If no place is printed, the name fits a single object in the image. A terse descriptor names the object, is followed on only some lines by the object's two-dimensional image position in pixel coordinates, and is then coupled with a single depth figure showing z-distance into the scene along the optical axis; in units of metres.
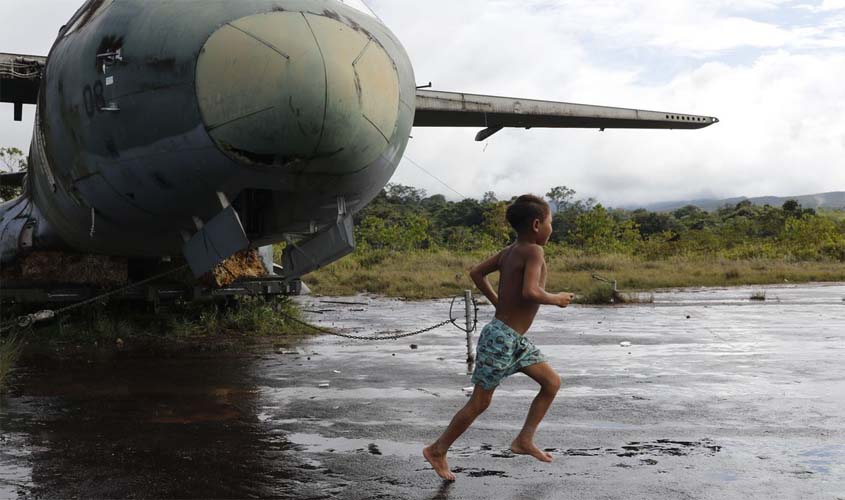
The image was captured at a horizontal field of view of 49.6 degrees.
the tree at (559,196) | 63.40
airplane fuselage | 5.80
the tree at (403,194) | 70.38
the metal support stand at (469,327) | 9.59
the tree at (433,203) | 71.37
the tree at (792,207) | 55.05
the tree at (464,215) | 62.56
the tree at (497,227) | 47.62
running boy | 5.05
